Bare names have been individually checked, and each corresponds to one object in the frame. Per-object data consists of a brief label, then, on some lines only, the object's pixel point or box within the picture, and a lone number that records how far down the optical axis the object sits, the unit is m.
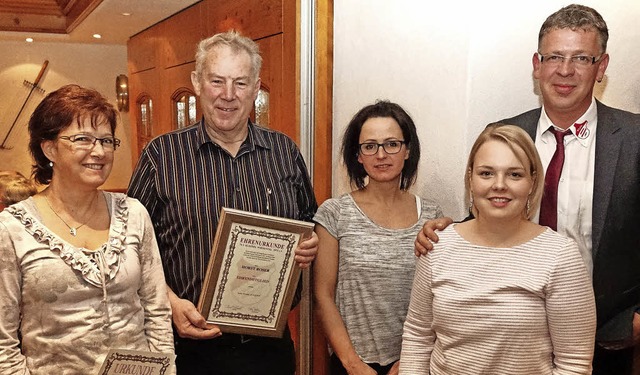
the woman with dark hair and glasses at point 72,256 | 1.45
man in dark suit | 1.75
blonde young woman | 1.43
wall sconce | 6.80
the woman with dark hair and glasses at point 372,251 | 1.79
